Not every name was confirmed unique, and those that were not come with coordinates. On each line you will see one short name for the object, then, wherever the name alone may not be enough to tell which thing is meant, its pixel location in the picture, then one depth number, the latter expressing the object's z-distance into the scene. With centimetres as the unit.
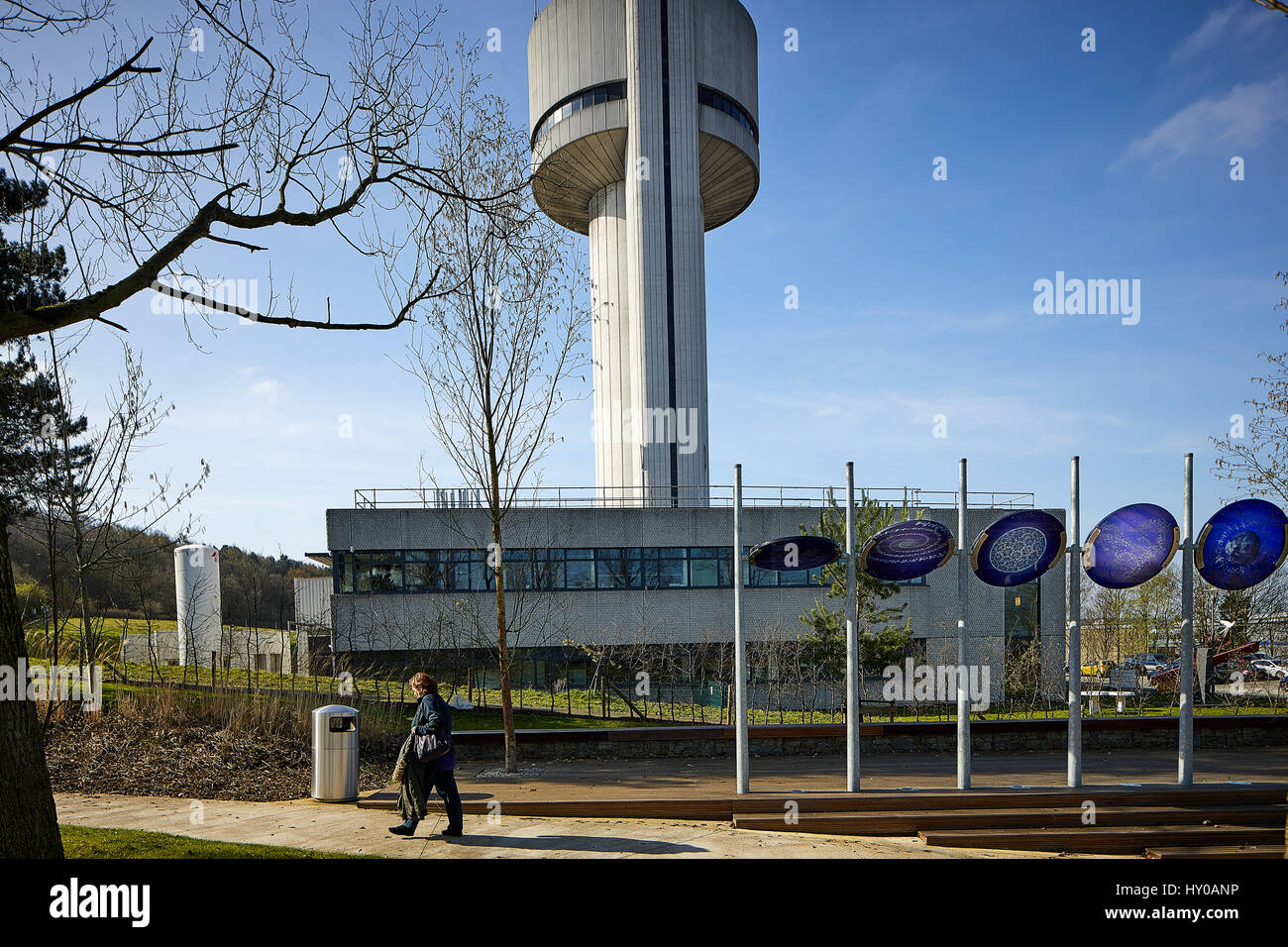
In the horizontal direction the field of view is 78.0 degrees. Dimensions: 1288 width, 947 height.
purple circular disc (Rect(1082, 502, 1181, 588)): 1059
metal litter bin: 1054
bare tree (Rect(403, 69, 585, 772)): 1357
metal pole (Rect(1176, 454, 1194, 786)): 1042
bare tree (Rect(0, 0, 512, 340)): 673
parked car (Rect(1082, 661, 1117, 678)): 3055
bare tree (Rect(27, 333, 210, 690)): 1362
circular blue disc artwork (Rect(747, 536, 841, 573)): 1063
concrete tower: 3550
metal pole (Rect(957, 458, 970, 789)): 1008
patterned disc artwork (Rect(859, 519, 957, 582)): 1075
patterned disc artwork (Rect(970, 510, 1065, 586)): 1056
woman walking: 864
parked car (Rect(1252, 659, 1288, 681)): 2692
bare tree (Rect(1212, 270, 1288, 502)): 1610
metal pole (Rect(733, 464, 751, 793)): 1027
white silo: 2992
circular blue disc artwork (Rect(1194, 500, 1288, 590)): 1074
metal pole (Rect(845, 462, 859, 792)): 1009
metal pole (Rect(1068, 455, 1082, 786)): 1020
